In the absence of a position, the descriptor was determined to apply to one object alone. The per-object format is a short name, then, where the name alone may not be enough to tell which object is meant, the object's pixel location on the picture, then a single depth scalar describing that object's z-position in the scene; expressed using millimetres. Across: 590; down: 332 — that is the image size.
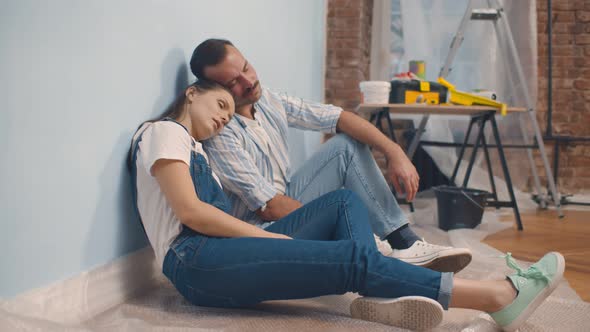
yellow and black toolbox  2639
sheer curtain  3340
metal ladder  2784
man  1361
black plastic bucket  2373
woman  991
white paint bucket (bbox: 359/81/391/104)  2590
